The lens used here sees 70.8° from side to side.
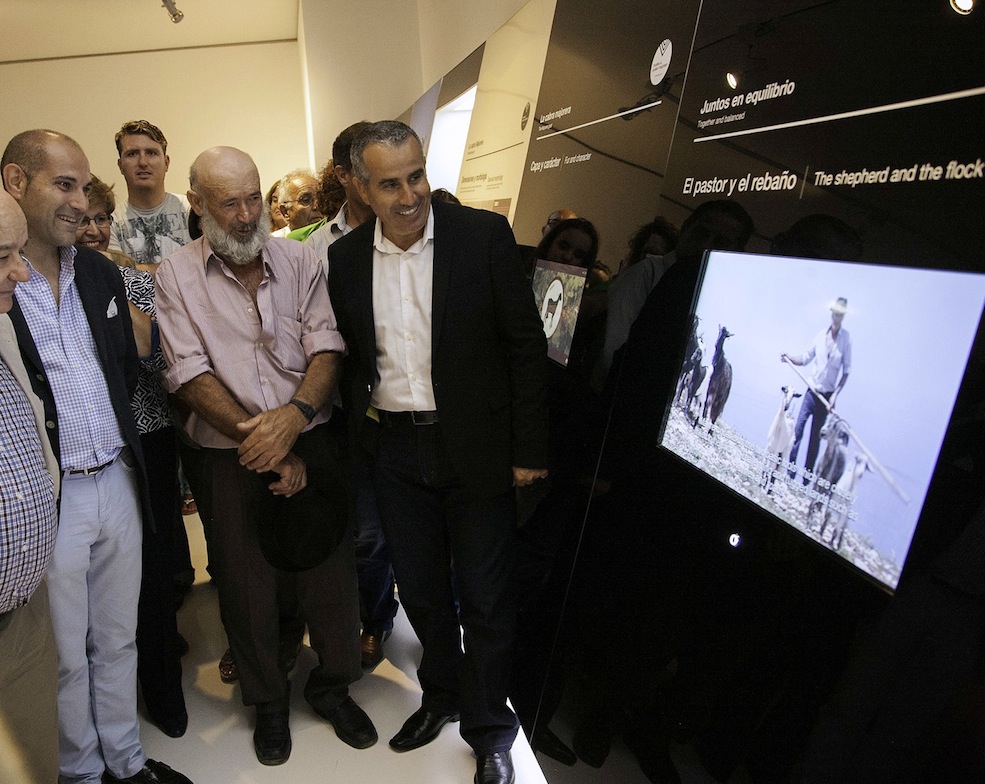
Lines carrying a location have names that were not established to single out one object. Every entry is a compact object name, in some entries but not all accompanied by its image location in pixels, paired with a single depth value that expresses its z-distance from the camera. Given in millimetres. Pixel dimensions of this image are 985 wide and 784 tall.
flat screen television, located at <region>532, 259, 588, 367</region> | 2248
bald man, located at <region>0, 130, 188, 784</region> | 1790
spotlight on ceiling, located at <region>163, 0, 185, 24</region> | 5884
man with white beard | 2014
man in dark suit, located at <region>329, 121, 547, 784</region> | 1982
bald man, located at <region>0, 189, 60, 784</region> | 1437
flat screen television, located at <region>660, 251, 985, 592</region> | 988
